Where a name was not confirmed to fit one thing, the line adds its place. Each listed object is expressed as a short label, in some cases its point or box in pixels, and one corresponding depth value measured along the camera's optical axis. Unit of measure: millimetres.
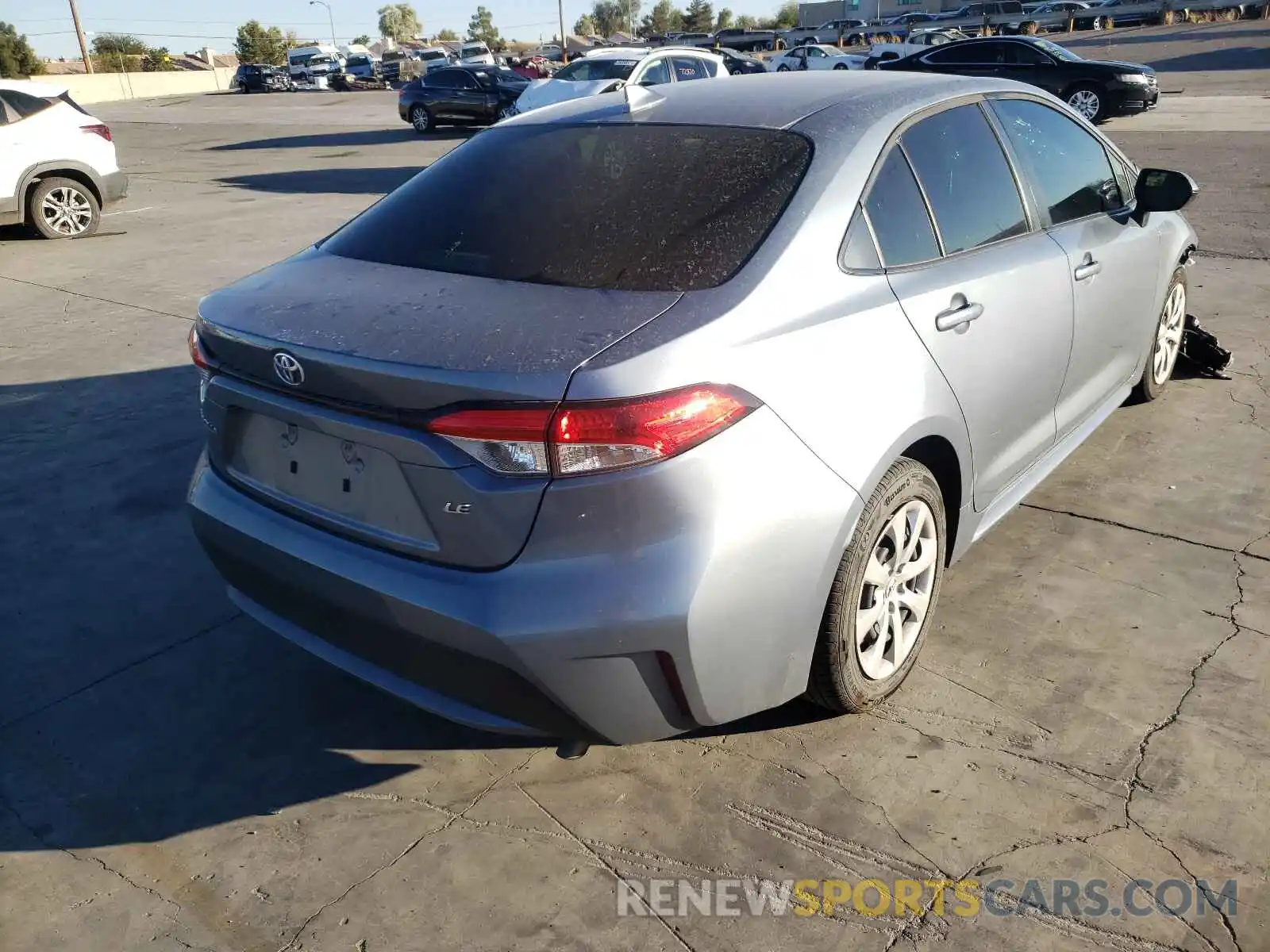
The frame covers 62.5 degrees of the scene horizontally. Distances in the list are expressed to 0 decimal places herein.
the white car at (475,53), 49938
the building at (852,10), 79369
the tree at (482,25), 131625
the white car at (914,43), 33156
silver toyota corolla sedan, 2225
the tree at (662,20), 118688
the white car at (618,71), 16078
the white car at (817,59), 33125
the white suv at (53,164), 10867
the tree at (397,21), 139000
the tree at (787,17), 103250
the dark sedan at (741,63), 19808
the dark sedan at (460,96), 23953
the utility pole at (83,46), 55188
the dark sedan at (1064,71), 18203
